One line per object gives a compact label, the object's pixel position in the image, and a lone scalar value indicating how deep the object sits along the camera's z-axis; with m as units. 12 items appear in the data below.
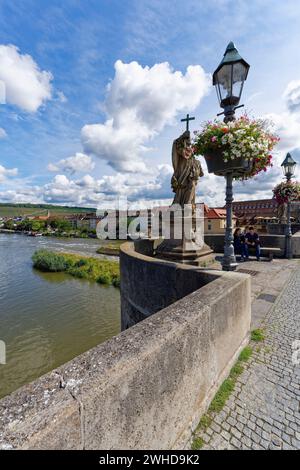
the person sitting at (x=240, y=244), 8.90
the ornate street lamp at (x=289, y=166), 9.05
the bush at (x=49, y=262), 32.84
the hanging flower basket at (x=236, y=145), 3.64
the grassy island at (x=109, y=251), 43.94
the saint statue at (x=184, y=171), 5.76
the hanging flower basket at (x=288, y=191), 9.56
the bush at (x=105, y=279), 26.68
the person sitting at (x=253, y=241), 8.73
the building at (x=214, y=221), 38.53
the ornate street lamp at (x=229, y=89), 3.92
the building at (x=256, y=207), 50.84
